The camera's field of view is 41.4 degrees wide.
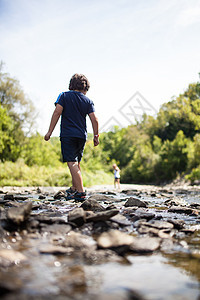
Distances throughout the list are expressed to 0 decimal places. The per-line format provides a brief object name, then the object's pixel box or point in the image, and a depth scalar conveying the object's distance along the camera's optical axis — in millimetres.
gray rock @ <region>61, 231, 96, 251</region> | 1862
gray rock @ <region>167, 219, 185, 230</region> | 2617
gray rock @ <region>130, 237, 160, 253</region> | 1873
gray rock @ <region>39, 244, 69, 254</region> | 1747
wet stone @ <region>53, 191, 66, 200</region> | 5936
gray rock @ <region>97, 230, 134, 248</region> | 1845
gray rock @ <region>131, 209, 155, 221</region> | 2996
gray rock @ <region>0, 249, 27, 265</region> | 1544
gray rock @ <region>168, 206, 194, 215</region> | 3635
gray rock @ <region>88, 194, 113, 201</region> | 5520
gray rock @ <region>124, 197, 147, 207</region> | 4239
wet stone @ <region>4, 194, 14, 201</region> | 5113
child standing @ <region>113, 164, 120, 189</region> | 16359
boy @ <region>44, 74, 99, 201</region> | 4582
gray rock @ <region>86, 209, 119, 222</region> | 2471
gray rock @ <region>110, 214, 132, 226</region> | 2581
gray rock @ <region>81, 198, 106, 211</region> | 3494
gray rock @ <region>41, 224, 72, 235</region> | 2191
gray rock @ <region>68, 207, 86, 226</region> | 2453
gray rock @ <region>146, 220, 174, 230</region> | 2475
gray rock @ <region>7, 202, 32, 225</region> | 2166
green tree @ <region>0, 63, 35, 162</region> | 28406
